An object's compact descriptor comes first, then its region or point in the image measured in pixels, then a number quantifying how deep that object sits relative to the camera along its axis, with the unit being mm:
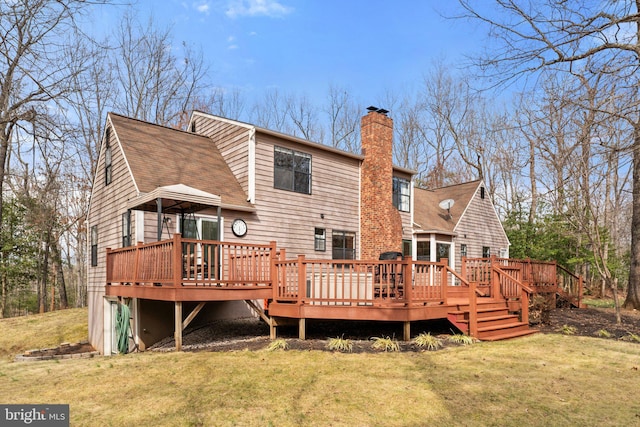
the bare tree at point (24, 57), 6039
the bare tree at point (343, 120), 30328
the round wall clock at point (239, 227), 11219
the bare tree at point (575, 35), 6465
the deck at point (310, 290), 7949
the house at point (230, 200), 10023
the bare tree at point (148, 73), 23297
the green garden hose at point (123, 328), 10117
